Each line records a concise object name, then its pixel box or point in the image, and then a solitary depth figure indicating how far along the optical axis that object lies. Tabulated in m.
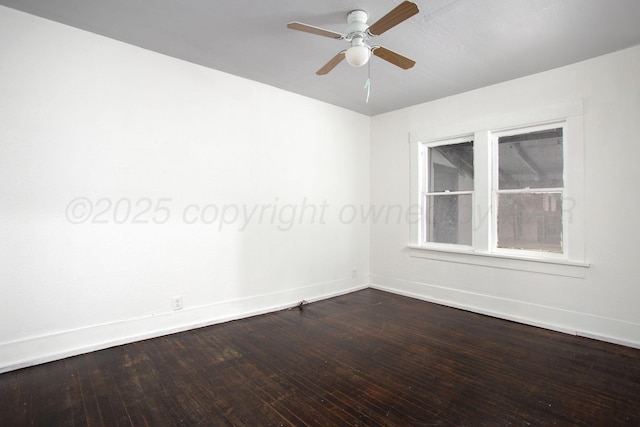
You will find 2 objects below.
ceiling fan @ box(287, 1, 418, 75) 1.97
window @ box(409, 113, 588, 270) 3.23
